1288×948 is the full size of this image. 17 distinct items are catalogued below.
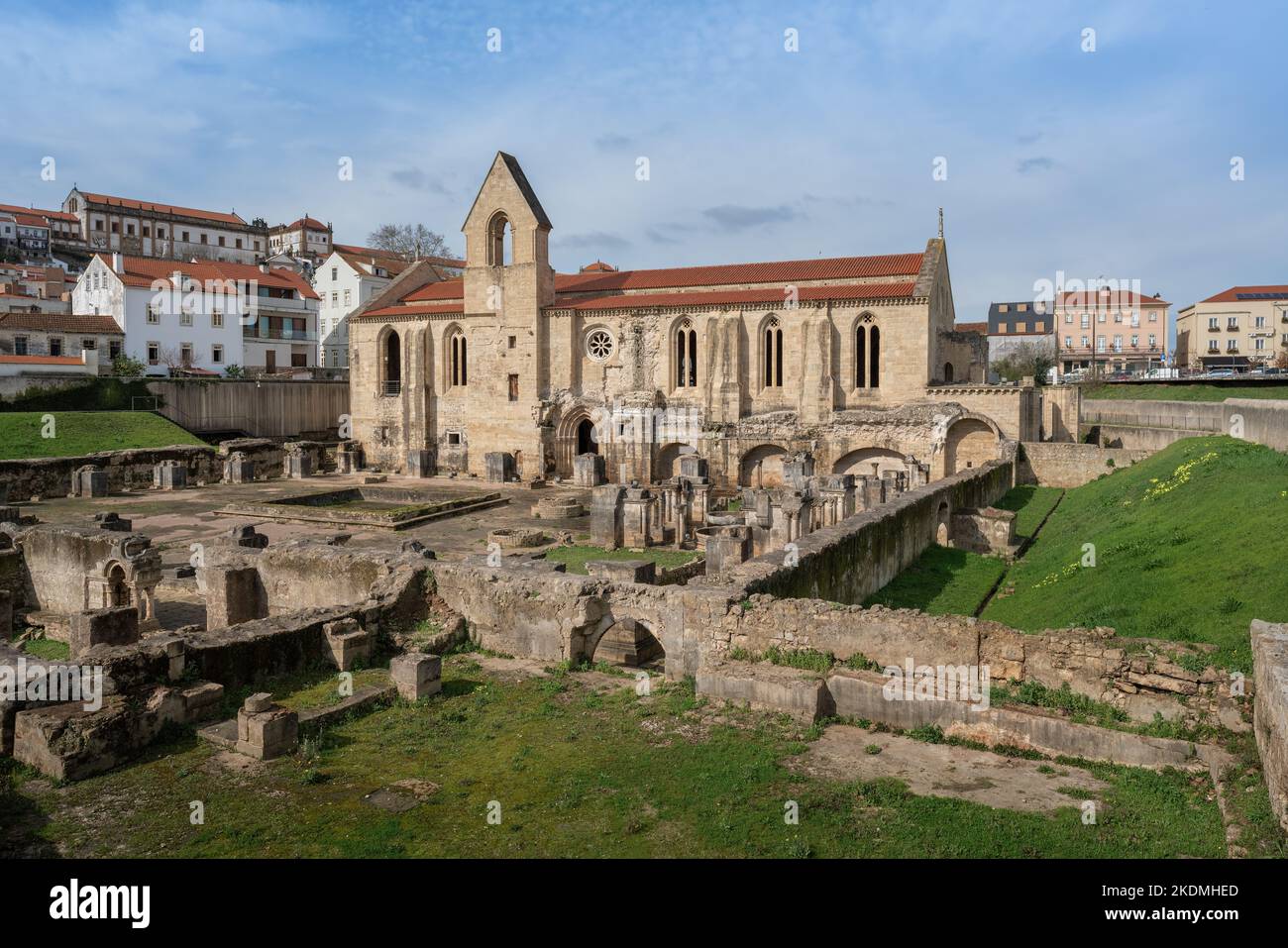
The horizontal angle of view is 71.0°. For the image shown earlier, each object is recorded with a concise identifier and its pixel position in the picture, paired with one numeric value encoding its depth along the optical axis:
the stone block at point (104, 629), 14.95
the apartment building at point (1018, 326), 94.44
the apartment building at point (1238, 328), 83.69
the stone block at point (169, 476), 39.59
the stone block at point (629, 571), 17.33
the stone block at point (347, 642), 14.39
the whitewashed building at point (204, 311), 57.06
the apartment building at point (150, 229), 93.94
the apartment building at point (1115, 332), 91.88
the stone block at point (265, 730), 10.54
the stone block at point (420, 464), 48.09
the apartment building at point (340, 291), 72.94
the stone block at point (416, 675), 12.84
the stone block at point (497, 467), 46.06
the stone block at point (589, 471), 43.31
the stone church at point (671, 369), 41.53
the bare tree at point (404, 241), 96.81
